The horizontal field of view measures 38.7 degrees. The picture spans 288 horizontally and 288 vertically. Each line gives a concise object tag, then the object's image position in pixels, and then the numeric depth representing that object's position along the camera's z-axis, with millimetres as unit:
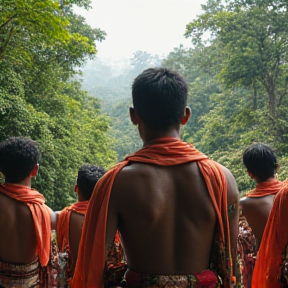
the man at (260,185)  3242
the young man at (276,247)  2238
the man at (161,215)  1751
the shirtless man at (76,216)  3725
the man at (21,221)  2834
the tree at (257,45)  15430
